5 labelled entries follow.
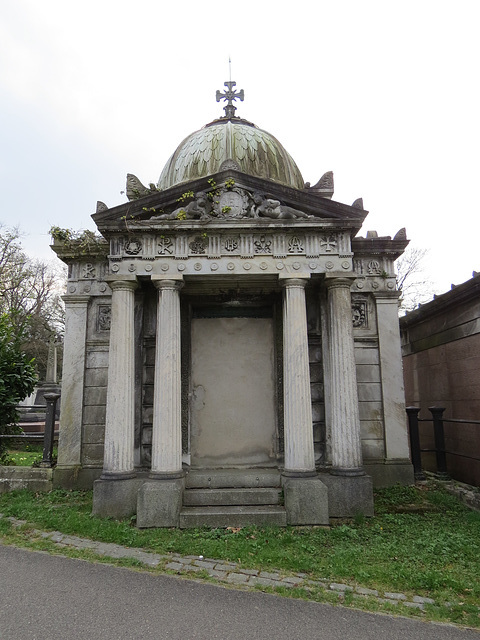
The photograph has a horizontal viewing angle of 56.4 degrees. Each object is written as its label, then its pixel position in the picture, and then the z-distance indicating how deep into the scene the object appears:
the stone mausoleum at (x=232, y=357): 7.03
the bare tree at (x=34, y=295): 26.62
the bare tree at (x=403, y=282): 26.84
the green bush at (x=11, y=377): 9.67
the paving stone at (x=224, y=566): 5.16
